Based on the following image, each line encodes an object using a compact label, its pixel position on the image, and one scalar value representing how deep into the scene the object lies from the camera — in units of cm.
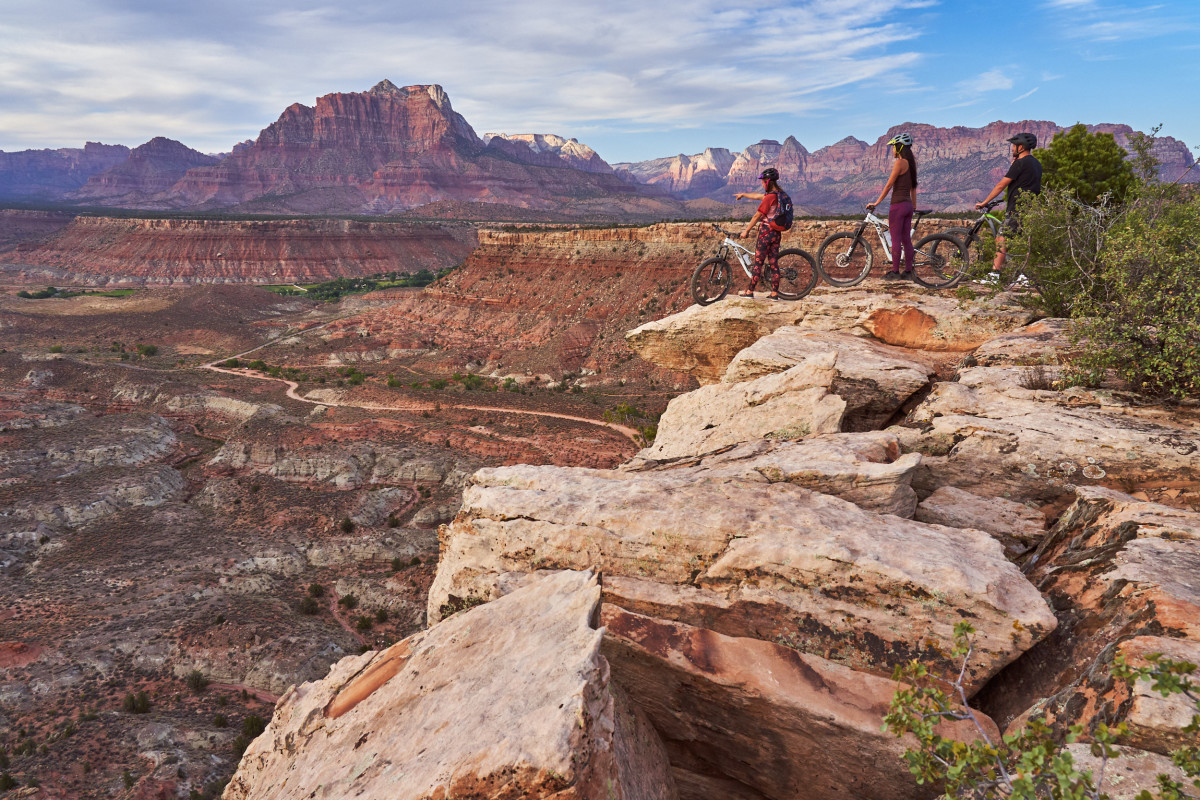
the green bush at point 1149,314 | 834
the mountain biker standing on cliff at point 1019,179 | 1449
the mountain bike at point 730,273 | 1645
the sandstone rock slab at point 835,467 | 814
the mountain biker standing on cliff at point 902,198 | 1332
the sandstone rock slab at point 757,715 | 595
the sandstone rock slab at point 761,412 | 1086
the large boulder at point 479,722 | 472
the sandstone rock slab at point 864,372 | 1168
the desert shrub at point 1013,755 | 340
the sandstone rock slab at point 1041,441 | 804
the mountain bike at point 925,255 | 1512
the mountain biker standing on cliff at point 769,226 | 1474
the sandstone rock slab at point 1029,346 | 1107
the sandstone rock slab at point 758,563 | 622
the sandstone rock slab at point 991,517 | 805
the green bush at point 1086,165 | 2605
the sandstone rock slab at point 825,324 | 1363
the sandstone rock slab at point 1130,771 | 403
